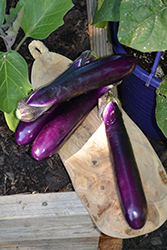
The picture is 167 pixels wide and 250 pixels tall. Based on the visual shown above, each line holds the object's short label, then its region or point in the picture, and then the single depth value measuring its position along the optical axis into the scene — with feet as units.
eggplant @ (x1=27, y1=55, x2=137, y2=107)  3.23
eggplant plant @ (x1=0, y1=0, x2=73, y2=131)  3.43
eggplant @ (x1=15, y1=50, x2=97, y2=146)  3.46
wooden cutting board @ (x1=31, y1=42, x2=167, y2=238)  3.28
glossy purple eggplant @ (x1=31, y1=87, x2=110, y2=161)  3.35
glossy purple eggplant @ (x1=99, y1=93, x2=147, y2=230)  3.07
